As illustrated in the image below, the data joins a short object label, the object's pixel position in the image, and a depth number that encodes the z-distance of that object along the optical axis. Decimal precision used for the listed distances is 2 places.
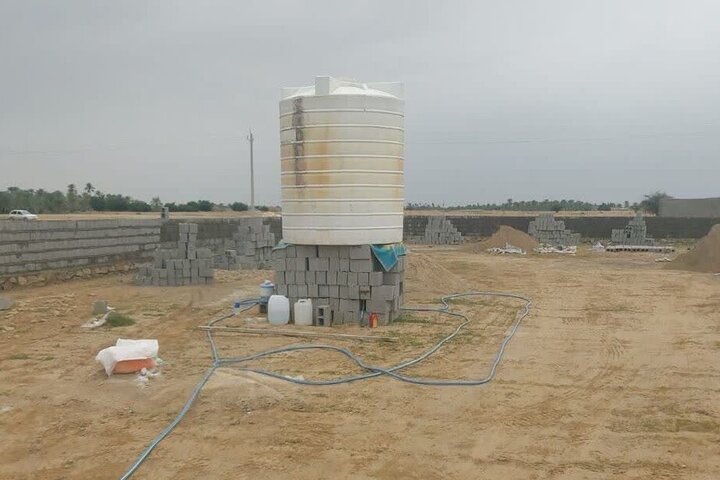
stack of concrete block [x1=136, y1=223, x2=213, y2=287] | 15.42
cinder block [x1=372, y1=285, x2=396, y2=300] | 9.57
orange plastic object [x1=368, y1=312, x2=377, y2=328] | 9.45
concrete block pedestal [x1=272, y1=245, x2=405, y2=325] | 9.55
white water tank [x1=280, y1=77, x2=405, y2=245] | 9.31
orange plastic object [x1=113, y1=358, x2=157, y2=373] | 6.66
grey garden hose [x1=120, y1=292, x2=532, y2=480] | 5.02
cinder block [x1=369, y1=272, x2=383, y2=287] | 9.52
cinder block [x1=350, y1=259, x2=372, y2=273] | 9.52
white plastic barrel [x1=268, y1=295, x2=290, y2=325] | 9.61
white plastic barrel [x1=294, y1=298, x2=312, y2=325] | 9.58
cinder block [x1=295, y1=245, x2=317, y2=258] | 9.74
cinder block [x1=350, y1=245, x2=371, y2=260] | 9.48
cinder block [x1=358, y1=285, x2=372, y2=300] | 9.57
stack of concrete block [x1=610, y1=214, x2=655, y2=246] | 31.08
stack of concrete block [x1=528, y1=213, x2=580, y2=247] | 33.03
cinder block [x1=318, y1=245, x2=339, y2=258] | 9.64
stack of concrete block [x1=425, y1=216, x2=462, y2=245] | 35.31
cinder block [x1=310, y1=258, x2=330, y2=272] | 9.67
